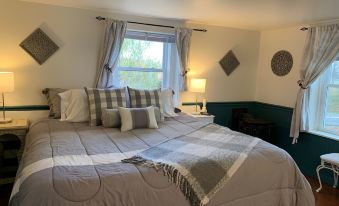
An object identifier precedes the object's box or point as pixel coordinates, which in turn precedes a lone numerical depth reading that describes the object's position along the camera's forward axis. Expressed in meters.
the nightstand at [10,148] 2.77
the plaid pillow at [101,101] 2.88
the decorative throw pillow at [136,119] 2.74
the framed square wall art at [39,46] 3.11
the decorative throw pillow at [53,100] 3.04
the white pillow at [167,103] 3.44
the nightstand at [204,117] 3.58
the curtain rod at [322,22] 3.32
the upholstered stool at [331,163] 3.00
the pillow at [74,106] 2.96
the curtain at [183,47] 3.82
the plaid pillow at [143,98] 3.20
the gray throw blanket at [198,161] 1.75
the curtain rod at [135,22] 3.35
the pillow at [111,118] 2.79
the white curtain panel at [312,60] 3.33
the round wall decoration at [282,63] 3.98
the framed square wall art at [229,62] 4.30
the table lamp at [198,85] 3.81
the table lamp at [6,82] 2.74
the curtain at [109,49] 3.39
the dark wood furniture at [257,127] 4.03
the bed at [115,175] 1.50
